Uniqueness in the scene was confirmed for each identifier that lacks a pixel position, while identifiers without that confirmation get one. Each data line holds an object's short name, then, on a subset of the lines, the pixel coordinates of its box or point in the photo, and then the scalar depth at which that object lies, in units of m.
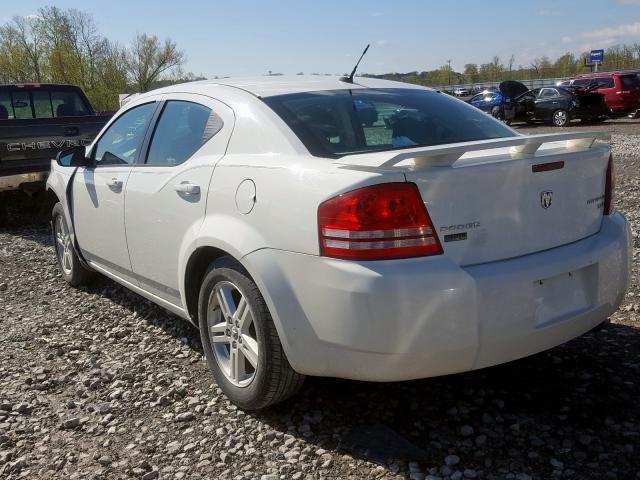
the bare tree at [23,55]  46.81
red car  22.73
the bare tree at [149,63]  54.31
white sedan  2.44
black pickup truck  8.05
